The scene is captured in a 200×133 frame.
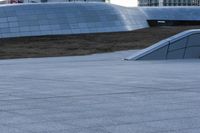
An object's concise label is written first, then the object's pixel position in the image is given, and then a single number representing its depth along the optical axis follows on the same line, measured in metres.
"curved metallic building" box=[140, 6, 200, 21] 63.62
